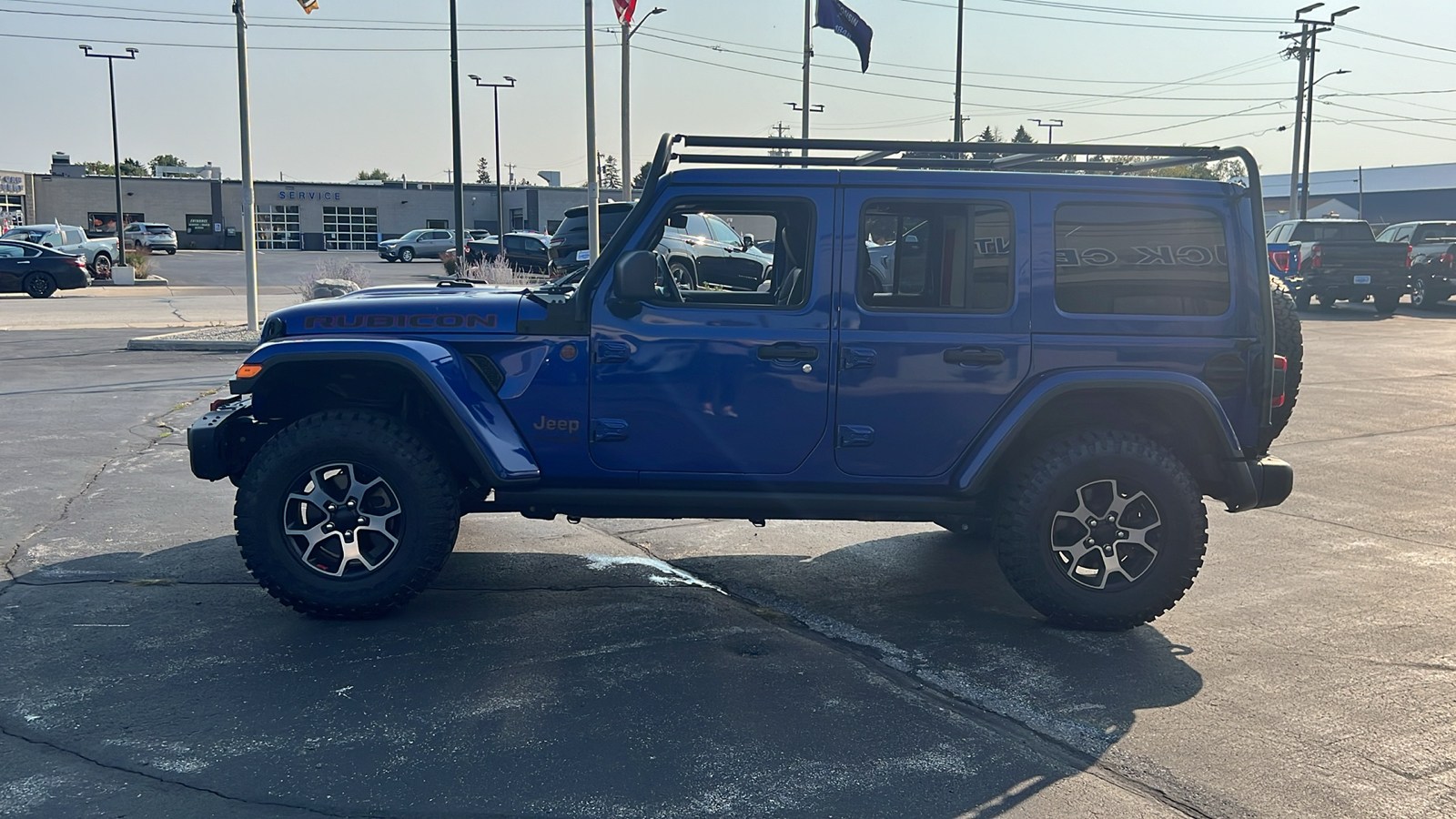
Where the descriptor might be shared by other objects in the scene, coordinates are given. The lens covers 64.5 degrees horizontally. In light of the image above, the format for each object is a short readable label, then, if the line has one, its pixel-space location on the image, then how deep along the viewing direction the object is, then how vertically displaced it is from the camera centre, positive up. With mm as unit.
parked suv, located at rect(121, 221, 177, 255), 61562 +1120
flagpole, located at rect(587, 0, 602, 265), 21606 +1586
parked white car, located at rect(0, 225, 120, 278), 35562 +466
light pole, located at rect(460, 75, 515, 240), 36619 +6163
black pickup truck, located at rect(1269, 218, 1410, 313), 24469 -78
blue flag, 28281 +5876
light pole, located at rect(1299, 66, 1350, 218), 47500 +5431
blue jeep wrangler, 5047 -537
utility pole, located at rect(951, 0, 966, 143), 37594 +7650
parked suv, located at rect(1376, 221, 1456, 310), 26641 +134
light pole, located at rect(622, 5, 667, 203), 28581 +3689
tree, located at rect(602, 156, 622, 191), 147750 +11796
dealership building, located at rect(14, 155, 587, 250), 73938 +3482
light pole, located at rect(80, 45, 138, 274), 52844 +8177
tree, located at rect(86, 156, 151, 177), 110219 +8928
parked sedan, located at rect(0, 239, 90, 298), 28609 -296
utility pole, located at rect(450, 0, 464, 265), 27609 +3488
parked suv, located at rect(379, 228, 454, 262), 54844 +673
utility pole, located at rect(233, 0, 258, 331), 17203 +938
